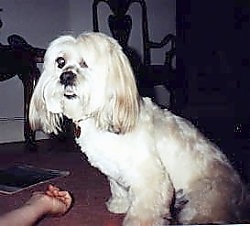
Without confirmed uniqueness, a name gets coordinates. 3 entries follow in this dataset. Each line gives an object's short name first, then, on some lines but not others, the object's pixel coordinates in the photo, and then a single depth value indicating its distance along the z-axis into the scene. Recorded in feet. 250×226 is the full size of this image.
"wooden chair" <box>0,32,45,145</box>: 3.85
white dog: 3.76
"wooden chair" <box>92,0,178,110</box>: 3.76
